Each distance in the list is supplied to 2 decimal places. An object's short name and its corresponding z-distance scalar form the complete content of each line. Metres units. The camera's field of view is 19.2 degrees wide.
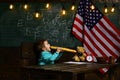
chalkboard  10.30
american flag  10.10
